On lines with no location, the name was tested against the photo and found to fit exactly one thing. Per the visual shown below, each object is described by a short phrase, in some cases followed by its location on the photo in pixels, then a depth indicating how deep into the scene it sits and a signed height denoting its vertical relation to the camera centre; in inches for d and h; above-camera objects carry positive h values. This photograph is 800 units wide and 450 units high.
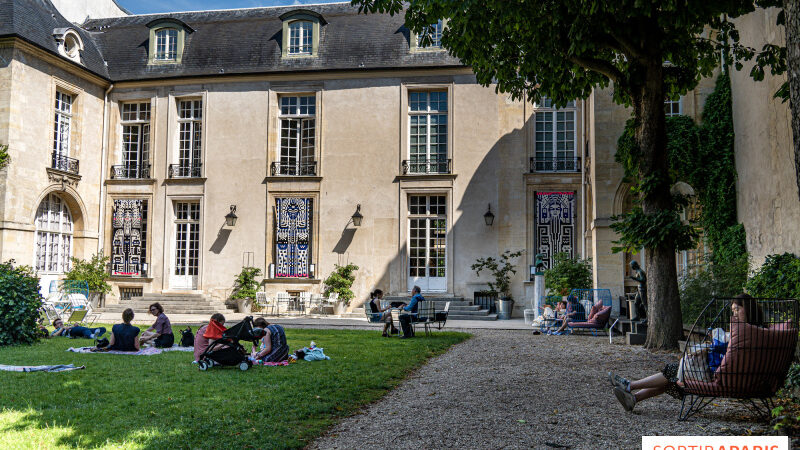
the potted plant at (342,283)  746.2 -26.2
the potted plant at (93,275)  764.0 -18.8
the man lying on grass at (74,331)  441.7 -50.5
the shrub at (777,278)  355.3 -8.9
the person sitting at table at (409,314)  462.3 -38.9
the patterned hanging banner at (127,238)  811.4 +28.2
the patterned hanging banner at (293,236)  782.5 +30.7
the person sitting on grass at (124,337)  370.9 -45.2
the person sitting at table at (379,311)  482.3 -41.3
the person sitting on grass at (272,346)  325.7 -44.3
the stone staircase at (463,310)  692.1 -53.9
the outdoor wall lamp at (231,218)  784.8 +52.7
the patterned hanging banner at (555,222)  740.6 +47.1
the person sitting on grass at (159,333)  394.3 -45.9
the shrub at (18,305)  381.1 -28.3
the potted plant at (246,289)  754.2 -34.1
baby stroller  303.4 -44.4
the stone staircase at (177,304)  749.9 -52.8
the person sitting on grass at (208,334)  314.0 -36.7
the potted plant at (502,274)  700.7 -14.0
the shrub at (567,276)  624.7 -13.8
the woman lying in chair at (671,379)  205.8 -38.3
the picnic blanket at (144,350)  366.6 -53.6
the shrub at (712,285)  439.5 -15.9
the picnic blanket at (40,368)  286.8 -49.7
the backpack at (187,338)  397.1 -48.9
